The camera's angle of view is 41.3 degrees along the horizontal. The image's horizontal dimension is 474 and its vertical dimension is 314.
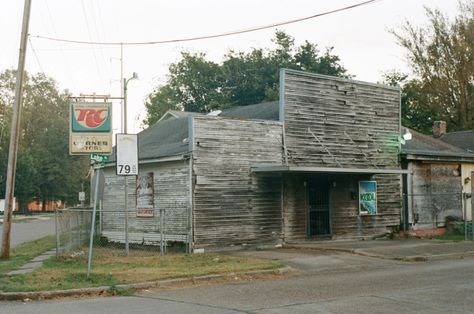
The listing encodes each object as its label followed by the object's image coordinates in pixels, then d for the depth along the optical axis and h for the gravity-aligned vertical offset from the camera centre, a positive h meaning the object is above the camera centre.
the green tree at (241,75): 50.84 +10.35
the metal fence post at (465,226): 22.21 -1.00
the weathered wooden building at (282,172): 19.16 +0.87
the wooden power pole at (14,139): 17.55 +1.72
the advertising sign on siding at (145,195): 21.20 +0.16
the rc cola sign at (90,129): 13.20 +1.49
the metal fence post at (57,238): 17.02 -1.03
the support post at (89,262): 12.82 -1.28
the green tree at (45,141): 76.12 +7.44
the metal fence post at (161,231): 18.14 -0.92
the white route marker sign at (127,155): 14.34 +1.03
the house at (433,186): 24.31 +0.50
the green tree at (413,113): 48.69 +6.77
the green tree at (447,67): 42.97 +9.10
